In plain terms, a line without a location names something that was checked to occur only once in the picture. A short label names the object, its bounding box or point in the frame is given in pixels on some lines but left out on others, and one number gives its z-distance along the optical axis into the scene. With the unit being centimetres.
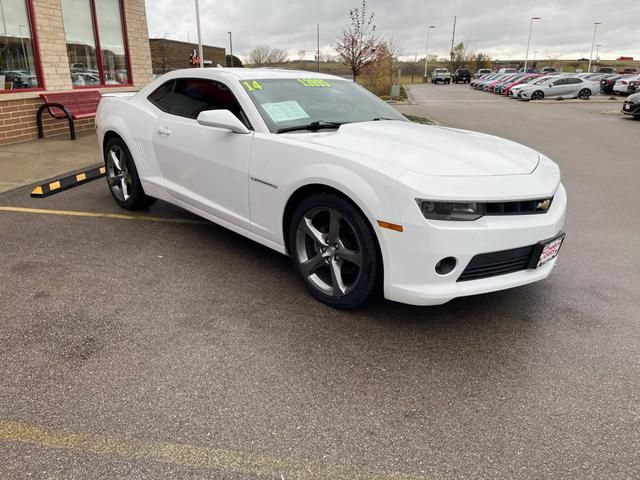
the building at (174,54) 3262
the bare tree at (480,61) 8744
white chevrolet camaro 283
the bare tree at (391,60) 3382
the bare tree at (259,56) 6494
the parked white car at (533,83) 3253
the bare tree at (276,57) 6598
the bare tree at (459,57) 8825
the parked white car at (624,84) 3256
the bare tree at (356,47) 2539
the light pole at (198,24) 1927
